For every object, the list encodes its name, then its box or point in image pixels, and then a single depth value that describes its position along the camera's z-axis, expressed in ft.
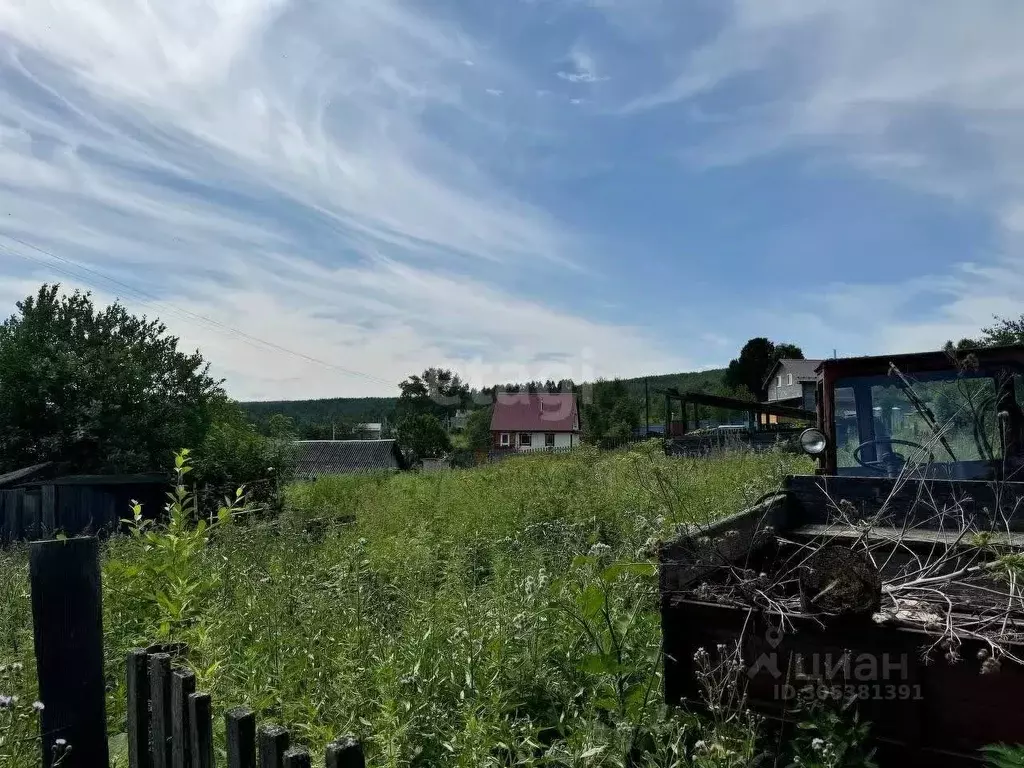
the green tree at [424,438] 231.50
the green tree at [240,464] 49.55
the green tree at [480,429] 238.27
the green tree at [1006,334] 84.12
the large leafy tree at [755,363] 240.49
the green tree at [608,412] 200.40
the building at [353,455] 191.72
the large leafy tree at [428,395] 319.47
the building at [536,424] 239.71
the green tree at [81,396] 74.38
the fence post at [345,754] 5.15
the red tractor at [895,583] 6.03
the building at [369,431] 351.62
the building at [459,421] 301.10
